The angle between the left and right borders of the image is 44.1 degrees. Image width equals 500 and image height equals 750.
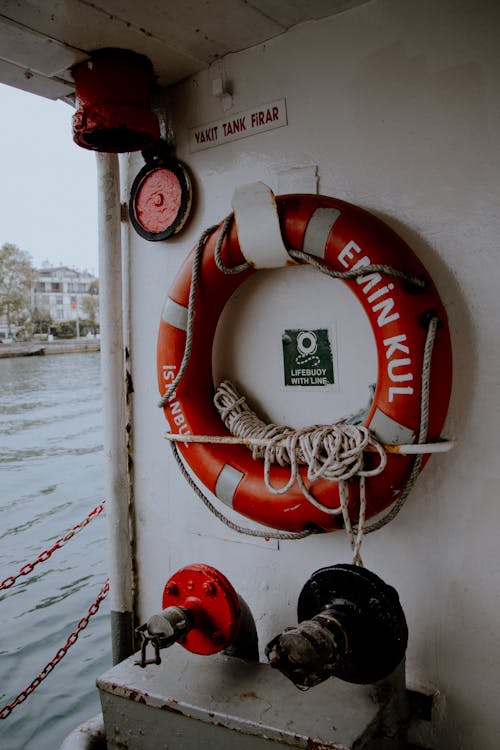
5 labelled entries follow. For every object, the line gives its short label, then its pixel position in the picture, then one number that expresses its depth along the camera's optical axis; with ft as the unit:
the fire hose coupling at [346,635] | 3.83
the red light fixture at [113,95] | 5.32
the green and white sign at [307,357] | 5.17
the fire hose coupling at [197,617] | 4.59
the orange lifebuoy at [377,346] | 4.30
